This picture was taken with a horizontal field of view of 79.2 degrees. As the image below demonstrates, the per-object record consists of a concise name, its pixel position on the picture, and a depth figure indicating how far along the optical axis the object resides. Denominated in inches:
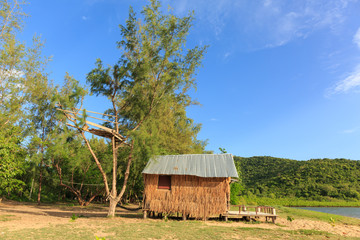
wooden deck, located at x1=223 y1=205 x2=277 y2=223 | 522.6
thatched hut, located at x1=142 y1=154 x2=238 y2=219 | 524.7
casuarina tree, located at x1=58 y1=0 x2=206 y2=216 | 567.5
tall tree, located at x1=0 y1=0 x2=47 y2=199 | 545.0
